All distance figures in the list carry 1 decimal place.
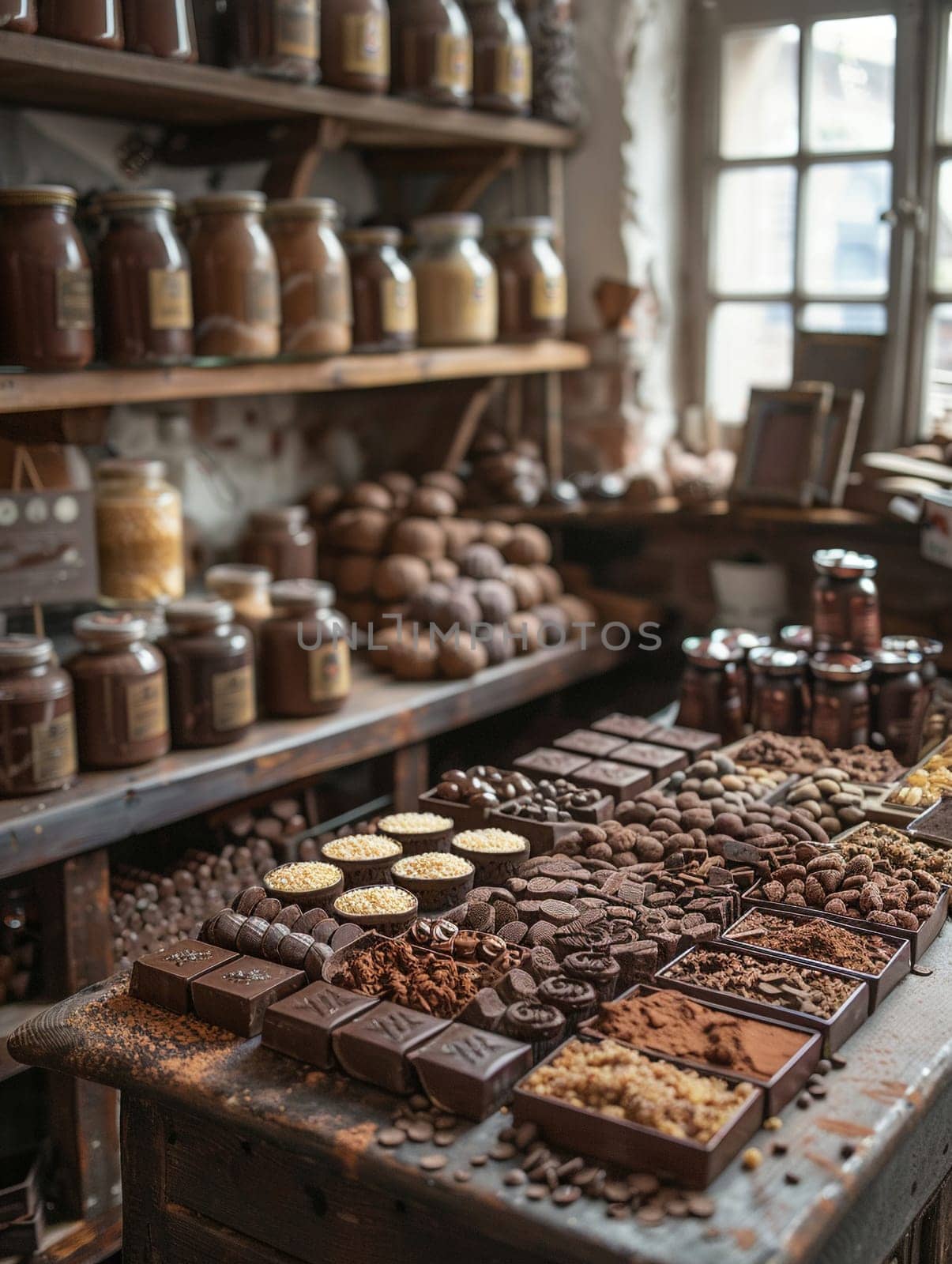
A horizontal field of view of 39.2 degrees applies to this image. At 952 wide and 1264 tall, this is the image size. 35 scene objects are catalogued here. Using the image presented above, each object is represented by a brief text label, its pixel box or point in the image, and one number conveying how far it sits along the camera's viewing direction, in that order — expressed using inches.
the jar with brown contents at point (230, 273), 105.0
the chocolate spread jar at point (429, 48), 121.3
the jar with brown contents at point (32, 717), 92.0
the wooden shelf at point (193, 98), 94.2
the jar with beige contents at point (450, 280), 126.7
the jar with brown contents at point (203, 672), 104.2
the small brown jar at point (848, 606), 106.0
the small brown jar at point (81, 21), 93.1
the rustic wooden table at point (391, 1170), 49.7
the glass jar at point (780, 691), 104.3
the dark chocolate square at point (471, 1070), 55.3
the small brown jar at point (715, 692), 106.0
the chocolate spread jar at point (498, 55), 129.6
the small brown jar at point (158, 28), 98.6
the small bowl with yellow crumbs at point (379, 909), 70.8
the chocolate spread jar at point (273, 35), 106.3
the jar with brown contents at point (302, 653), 112.3
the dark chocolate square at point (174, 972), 65.2
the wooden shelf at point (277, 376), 95.7
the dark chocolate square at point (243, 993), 62.8
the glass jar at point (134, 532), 108.0
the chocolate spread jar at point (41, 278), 92.9
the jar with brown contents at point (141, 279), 99.0
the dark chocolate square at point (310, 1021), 59.5
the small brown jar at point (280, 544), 128.7
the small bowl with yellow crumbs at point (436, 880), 74.4
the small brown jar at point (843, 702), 101.3
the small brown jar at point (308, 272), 111.3
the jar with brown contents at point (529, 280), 136.7
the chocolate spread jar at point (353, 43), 113.7
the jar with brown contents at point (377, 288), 120.3
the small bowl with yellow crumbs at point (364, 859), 77.0
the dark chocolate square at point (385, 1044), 57.2
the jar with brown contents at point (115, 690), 97.4
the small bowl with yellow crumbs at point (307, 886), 73.2
